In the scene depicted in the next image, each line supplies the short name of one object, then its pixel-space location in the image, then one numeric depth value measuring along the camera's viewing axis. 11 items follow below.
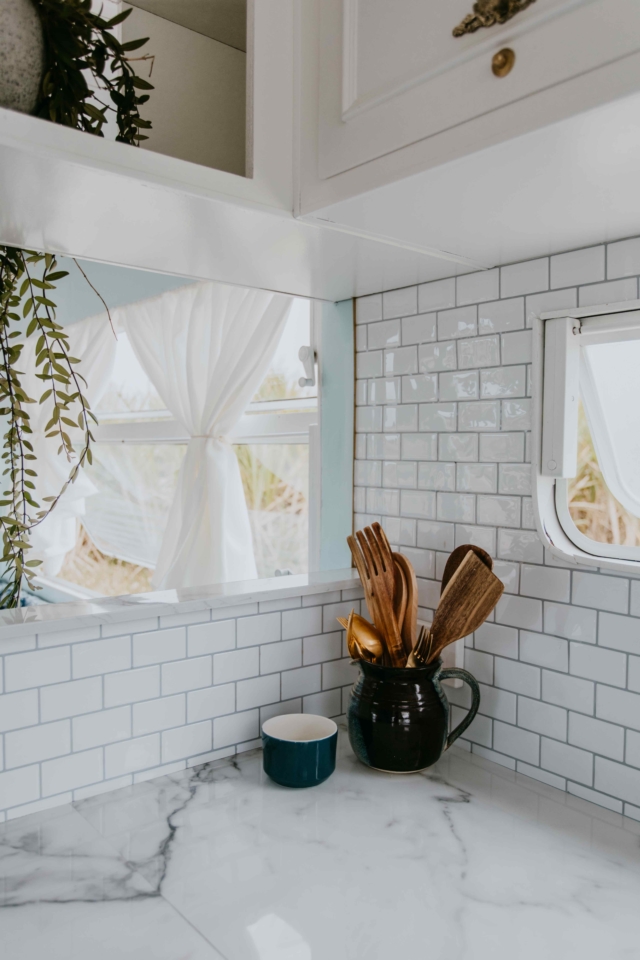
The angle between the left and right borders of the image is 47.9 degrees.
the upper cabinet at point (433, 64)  0.63
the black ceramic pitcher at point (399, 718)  1.12
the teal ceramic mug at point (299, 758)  1.08
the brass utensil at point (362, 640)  1.19
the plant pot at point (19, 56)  0.74
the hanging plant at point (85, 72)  0.78
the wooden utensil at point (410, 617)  1.21
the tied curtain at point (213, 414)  2.12
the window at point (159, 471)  2.10
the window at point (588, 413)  1.10
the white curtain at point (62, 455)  3.02
